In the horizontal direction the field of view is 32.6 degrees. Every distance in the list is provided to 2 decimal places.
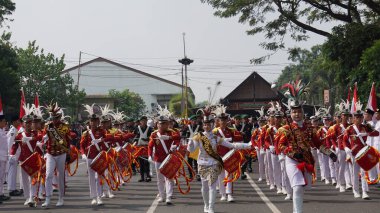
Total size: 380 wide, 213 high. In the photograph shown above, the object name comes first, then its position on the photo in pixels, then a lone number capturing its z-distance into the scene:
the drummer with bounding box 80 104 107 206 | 14.16
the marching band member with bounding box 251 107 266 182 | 19.25
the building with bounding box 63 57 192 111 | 103.31
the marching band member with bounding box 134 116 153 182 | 20.53
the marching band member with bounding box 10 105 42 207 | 14.70
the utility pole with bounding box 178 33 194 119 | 60.59
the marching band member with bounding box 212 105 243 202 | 14.27
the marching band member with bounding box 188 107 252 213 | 12.27
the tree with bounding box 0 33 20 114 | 44.50
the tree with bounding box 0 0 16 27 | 44.81
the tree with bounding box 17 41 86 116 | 59.94
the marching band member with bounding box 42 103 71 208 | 13.76
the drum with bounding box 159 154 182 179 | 14.09
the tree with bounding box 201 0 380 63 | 29.19
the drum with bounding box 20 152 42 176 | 14.40
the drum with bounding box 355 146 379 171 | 14.41
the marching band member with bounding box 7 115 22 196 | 16.59
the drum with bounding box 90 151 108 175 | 14.12
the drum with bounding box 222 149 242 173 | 14.50
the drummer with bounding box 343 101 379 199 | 14.66
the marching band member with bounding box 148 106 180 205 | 14.44
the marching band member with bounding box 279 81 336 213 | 10.16
